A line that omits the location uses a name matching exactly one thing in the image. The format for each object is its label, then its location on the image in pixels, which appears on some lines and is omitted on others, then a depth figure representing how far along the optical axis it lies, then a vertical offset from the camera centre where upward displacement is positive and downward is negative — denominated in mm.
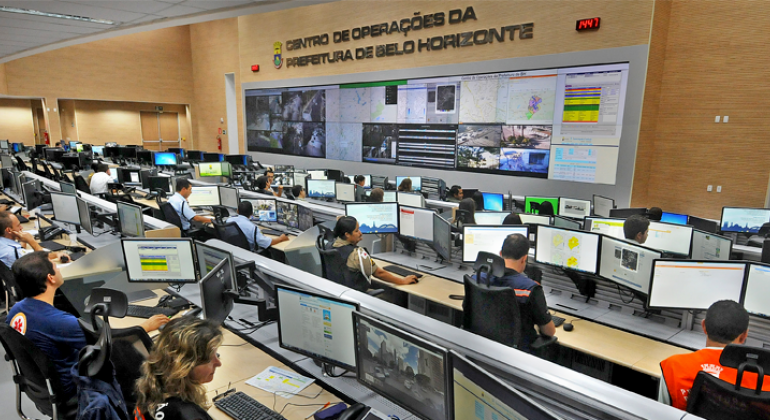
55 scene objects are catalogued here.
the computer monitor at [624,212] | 5855 -917
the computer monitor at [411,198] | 6081 -845
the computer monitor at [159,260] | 3314 -947
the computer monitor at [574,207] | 6270 -943
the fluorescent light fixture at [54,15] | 5322 +1436
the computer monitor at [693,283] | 2865 -900
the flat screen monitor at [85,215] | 5133 -978
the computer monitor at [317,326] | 2068 -915
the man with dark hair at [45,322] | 2336 -998
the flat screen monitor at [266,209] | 5801 -968
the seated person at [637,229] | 3756 -728
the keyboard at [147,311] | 3055 -1221
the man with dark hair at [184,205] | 5840 -937
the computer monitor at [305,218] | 5336 -986
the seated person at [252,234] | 4605 -1025
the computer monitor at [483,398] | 1219 -772
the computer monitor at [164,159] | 12406 -748
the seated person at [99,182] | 7797 -898
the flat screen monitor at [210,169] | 10586 -851
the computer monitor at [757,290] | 2768 -900
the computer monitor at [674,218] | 5699 -952
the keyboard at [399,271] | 4066 -1220
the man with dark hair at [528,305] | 2720 -996
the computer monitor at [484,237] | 3939 -870
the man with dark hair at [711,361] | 1812 -899
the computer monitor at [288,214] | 5527 -987
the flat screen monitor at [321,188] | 8000 -946
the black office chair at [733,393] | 1507 -870
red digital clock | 7599 +1960
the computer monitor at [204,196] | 6930 -974
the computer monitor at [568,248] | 3465 -861
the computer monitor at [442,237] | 4242 -961
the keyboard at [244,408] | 1915 -1186
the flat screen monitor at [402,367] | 1648 -906
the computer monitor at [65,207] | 5375 -932
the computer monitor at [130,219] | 4555 -917
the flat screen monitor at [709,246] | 3674 -869
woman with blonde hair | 1570 -865
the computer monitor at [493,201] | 6785 -944
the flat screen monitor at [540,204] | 6395 -933
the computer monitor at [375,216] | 4887 -858
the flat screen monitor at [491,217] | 4660 -804
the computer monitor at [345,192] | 7551 -952
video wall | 7875 +336
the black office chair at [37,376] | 2207 -1259
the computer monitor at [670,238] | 4086 -880
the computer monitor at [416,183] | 8762 -902
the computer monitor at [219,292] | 2486 -920
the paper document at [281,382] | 2125 -1190
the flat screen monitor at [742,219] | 5738 -969
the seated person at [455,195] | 7422 -934
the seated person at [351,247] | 3568 -896
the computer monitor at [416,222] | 4551 -883
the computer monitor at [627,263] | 3096 -868
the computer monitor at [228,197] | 6605 -950
